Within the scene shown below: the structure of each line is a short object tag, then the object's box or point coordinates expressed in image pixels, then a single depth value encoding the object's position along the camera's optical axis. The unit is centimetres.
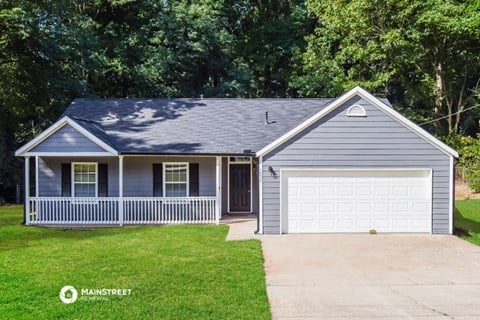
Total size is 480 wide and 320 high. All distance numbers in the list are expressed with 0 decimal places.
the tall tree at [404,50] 2339
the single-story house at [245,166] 1323
